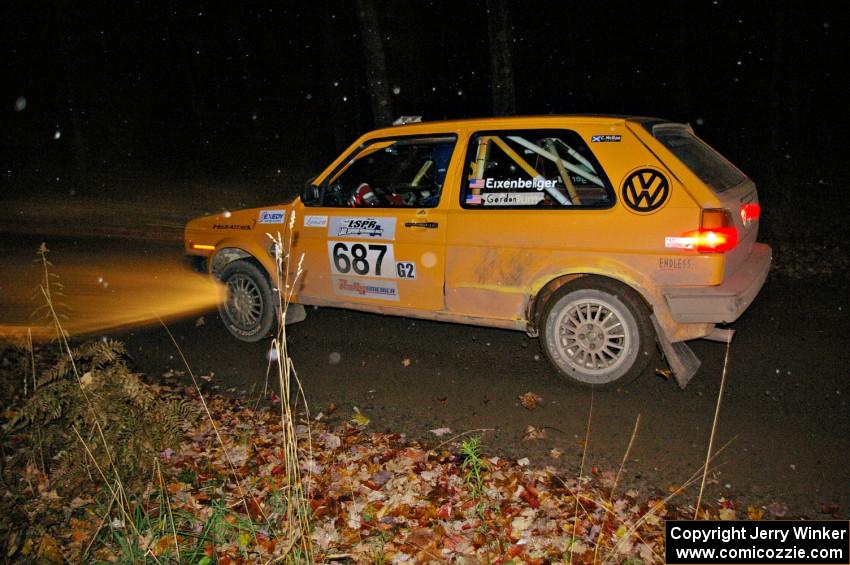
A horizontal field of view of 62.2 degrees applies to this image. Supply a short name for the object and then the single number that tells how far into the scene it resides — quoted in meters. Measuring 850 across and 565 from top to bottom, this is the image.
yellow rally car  4.82
